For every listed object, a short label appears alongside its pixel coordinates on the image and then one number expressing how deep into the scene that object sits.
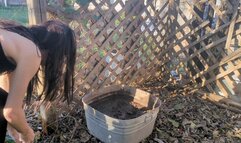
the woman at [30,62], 0.71
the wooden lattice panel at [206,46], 1.69
